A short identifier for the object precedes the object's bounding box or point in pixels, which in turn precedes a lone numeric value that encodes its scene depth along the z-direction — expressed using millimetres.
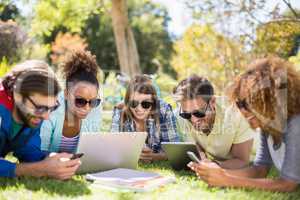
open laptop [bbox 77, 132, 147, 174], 3484
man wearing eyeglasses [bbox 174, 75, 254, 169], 3953
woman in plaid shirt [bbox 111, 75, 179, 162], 4637
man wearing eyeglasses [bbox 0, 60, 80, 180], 3041
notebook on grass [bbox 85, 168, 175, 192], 2998
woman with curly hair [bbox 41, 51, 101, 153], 3996
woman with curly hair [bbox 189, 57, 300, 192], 2982
